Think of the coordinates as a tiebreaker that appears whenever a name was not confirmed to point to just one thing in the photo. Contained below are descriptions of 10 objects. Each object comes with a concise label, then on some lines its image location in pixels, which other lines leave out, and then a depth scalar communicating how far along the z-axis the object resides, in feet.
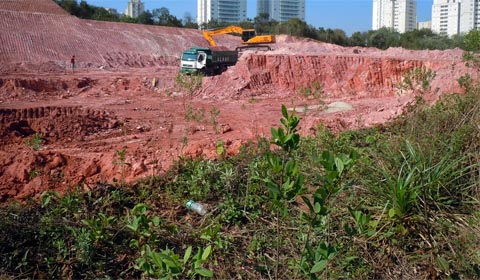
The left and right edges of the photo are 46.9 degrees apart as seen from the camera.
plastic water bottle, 16.37
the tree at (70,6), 163.20
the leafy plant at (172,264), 9.16
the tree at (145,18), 183.40
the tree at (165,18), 188.14
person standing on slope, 99.72
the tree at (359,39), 176.38
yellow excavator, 107.65
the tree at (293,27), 184.34
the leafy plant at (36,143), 22.33
